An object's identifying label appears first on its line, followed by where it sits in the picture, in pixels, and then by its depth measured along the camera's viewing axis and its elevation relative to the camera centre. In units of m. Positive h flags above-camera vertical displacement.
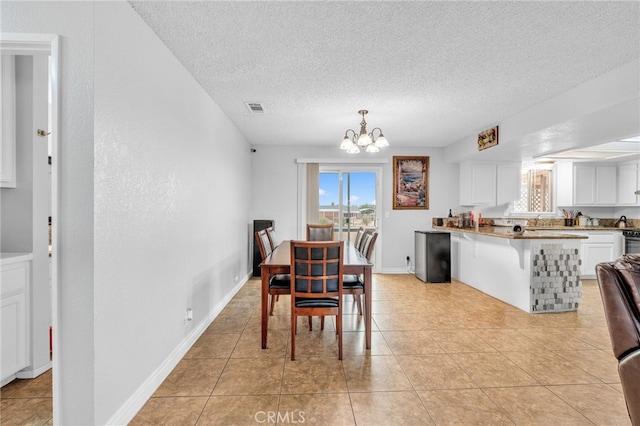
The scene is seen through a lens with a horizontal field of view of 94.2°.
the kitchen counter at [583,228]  5.17 -0.31
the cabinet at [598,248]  5.17 -0.65
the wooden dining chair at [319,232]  4.34 -0.32
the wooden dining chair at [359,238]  3.87 -0.37
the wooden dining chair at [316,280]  2.38 -0.57
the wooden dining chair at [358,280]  2.68 -0.66
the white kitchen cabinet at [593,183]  5.55 +0.52
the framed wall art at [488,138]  4.11 +1.04
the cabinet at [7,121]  2.02 +0.60
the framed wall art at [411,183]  5.71 +0.52
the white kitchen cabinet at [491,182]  5.36 +0.51
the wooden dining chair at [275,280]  2.77 -0.68
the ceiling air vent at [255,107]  3.42 +1.22
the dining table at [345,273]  2.53 -0.55
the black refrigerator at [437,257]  5.02 -0.79
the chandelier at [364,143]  3.25 +0.76
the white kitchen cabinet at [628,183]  5.41 +0.51
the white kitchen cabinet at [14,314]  1.86 -0.68
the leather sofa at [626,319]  1.15 -0.43
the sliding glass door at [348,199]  5.72 +0.21
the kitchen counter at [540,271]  3.55 -0.74
